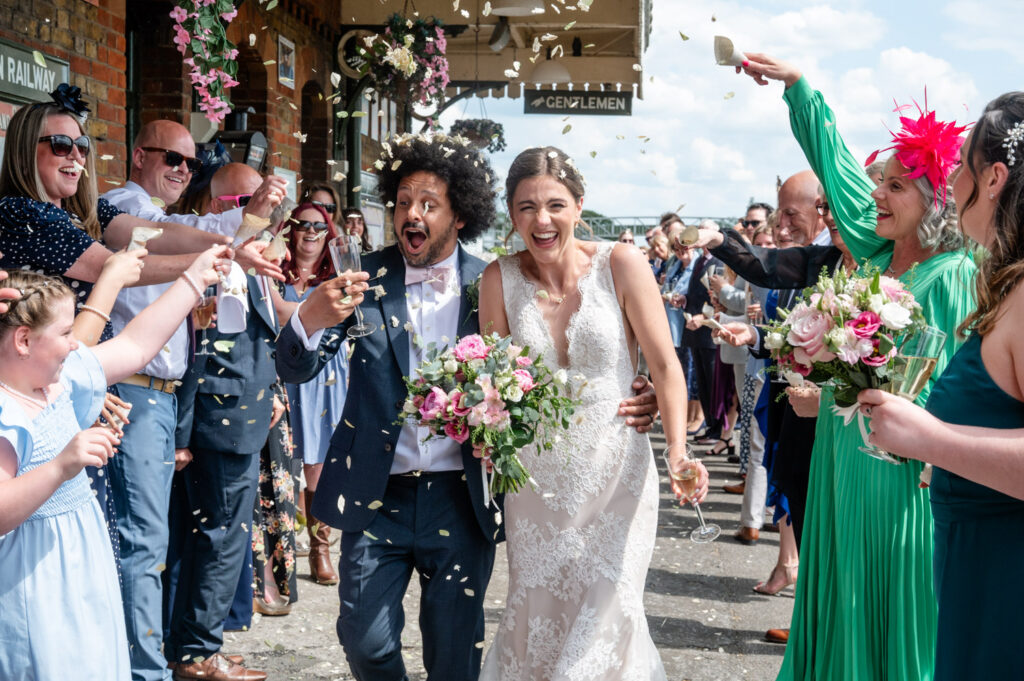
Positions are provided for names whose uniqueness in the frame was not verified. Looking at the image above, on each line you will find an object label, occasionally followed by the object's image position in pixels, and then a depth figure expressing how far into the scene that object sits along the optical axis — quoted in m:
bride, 3.91
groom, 3.79
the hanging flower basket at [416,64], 9.43
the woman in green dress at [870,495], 3.92
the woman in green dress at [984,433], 2.40
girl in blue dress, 2.88
